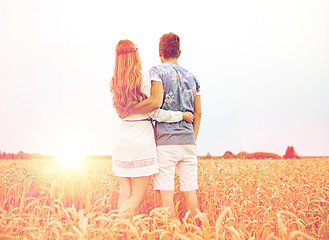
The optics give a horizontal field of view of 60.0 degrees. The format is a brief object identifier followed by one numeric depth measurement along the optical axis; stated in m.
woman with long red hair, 3.41
